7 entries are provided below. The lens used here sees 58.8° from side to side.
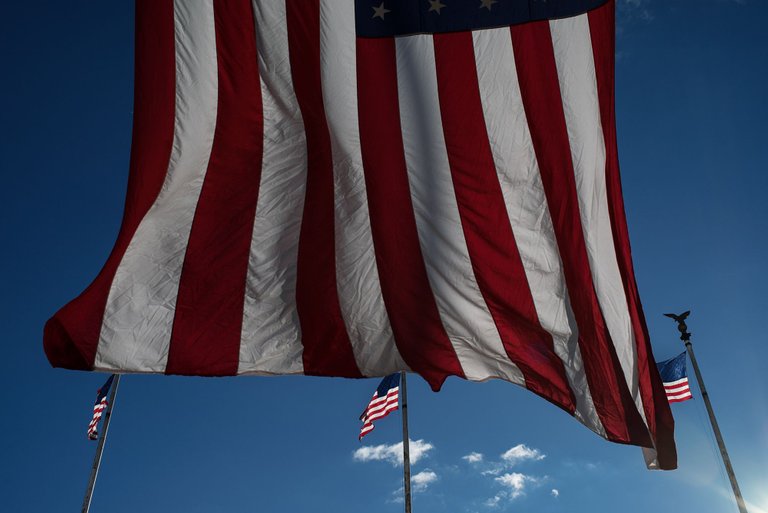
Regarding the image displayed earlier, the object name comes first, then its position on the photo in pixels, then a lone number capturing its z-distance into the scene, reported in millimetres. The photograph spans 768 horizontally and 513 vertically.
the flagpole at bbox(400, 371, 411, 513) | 6734
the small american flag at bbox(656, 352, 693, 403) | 16484
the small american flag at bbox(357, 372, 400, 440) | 13797
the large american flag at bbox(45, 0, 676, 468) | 5973
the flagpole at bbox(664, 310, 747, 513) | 15211
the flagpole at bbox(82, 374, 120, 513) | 8125
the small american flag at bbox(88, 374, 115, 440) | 14828
